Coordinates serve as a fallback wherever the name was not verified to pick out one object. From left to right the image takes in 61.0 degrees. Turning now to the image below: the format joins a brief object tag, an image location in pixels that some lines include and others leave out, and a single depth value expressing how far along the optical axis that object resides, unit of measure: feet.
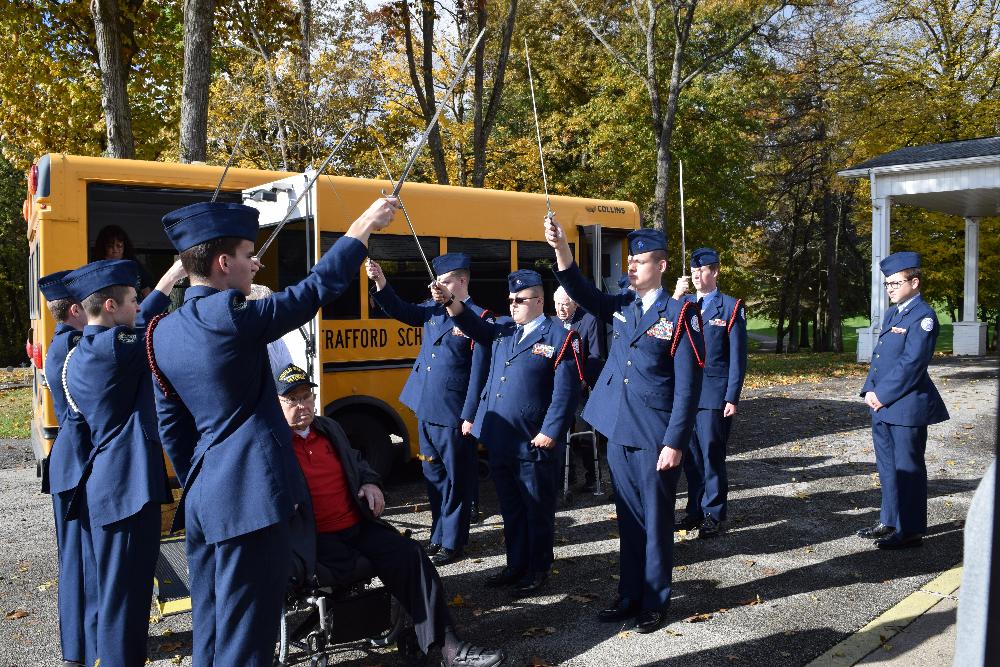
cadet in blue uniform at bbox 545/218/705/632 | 15.05
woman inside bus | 22.53
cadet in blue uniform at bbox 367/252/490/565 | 19.42
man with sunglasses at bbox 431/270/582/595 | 17.30
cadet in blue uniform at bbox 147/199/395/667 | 9.39
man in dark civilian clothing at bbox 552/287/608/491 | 24.78
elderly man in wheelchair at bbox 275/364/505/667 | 12.92
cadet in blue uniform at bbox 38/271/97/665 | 13.16
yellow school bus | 22.48
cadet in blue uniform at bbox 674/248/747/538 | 21.12
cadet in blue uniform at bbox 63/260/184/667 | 12.03
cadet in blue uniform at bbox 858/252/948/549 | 19.44
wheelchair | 12.60
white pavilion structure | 54.39
